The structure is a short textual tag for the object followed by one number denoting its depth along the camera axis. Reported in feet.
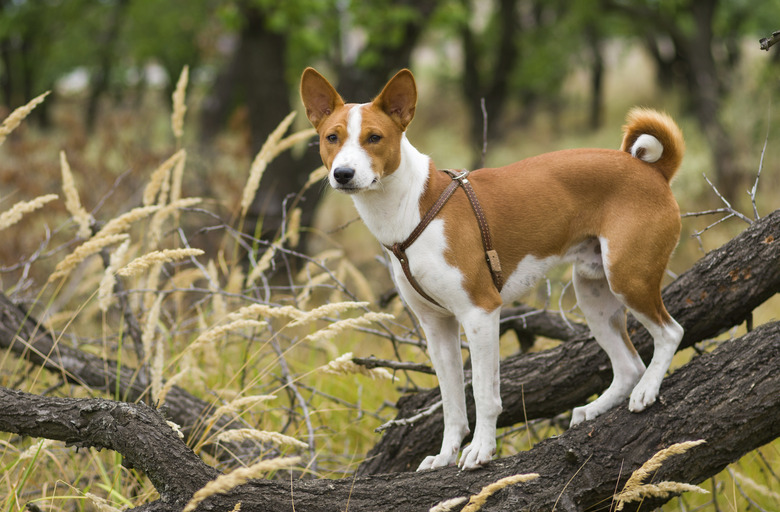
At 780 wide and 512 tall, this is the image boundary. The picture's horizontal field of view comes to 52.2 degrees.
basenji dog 10.53
